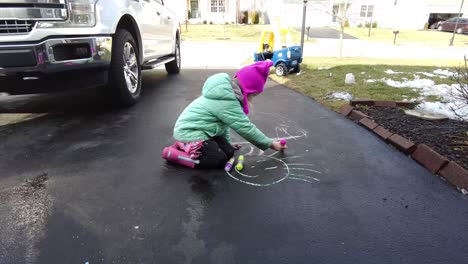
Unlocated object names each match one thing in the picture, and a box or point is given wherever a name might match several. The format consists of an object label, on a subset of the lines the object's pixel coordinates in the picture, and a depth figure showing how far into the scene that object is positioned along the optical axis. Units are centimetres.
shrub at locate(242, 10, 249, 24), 3084
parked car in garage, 2912
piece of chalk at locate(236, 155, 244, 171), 276
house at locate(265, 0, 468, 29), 3175
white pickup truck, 315
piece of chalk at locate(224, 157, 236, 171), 273
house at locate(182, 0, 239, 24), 3089
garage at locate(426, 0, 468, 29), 3556
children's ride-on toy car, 695
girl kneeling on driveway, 274
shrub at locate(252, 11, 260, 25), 3029
